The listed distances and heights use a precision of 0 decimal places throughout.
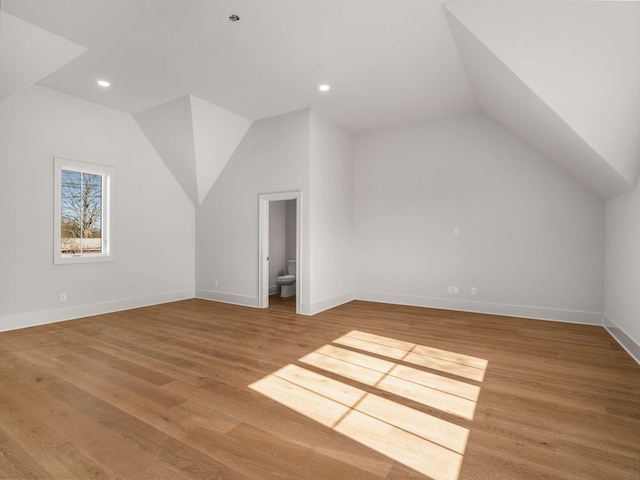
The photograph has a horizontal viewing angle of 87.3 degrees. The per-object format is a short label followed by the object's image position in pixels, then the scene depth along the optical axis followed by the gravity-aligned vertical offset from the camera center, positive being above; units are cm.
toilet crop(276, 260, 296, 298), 689 -94
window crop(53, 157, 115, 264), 488 +44
